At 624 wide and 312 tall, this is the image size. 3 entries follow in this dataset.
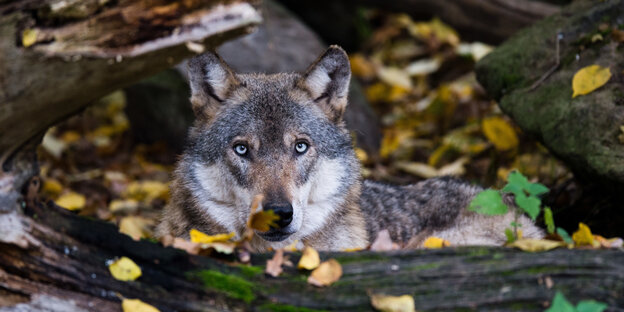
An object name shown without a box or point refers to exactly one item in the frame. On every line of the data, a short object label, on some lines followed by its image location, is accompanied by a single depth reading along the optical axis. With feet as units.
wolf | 30.19
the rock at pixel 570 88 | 33.22
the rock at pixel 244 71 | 61.21
